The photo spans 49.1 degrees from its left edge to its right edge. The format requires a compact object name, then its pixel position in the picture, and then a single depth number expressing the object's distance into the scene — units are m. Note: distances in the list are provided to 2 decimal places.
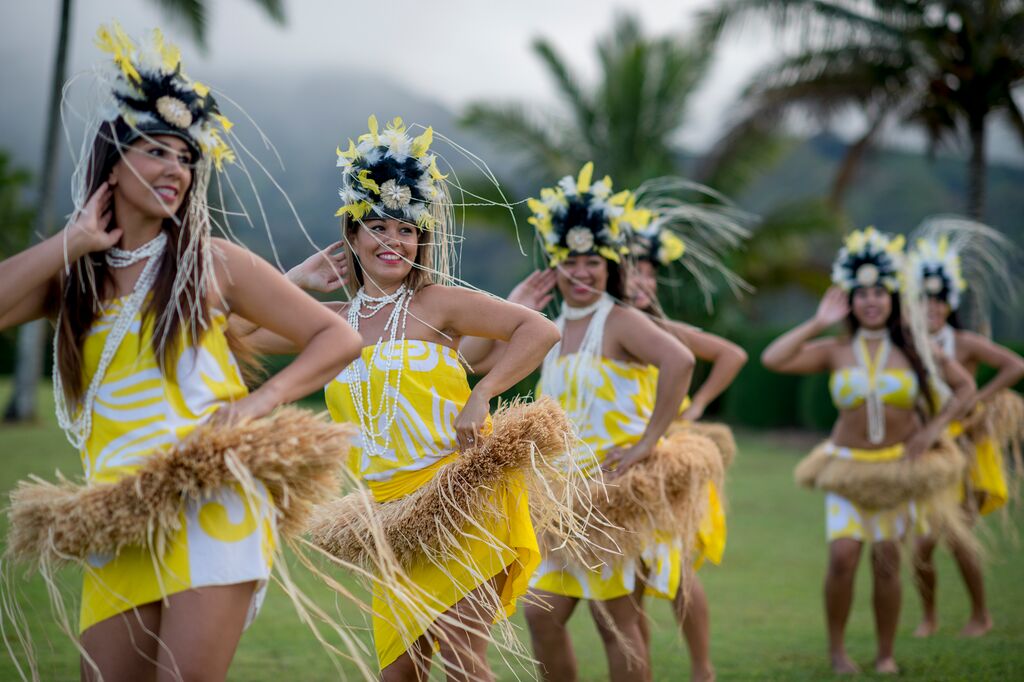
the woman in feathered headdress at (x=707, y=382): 4.73
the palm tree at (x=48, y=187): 16.42
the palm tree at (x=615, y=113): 19.73
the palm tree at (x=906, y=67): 14.12
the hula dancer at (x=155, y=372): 2.26
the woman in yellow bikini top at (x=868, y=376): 5.55
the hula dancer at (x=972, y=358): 6.56
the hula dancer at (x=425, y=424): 3.02
